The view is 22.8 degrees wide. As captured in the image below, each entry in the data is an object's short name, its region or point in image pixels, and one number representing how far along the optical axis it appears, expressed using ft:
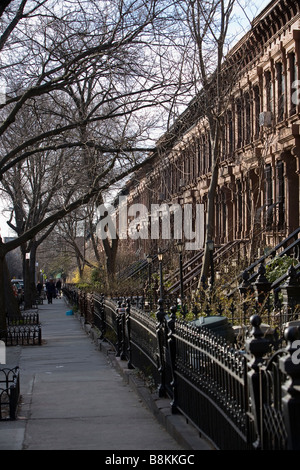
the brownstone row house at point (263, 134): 71.61
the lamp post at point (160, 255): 89.31
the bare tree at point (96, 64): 51.78
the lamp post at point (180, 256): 76.70
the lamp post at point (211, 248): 64.39
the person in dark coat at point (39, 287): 213.01
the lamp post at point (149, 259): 101.84
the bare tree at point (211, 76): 60.44
